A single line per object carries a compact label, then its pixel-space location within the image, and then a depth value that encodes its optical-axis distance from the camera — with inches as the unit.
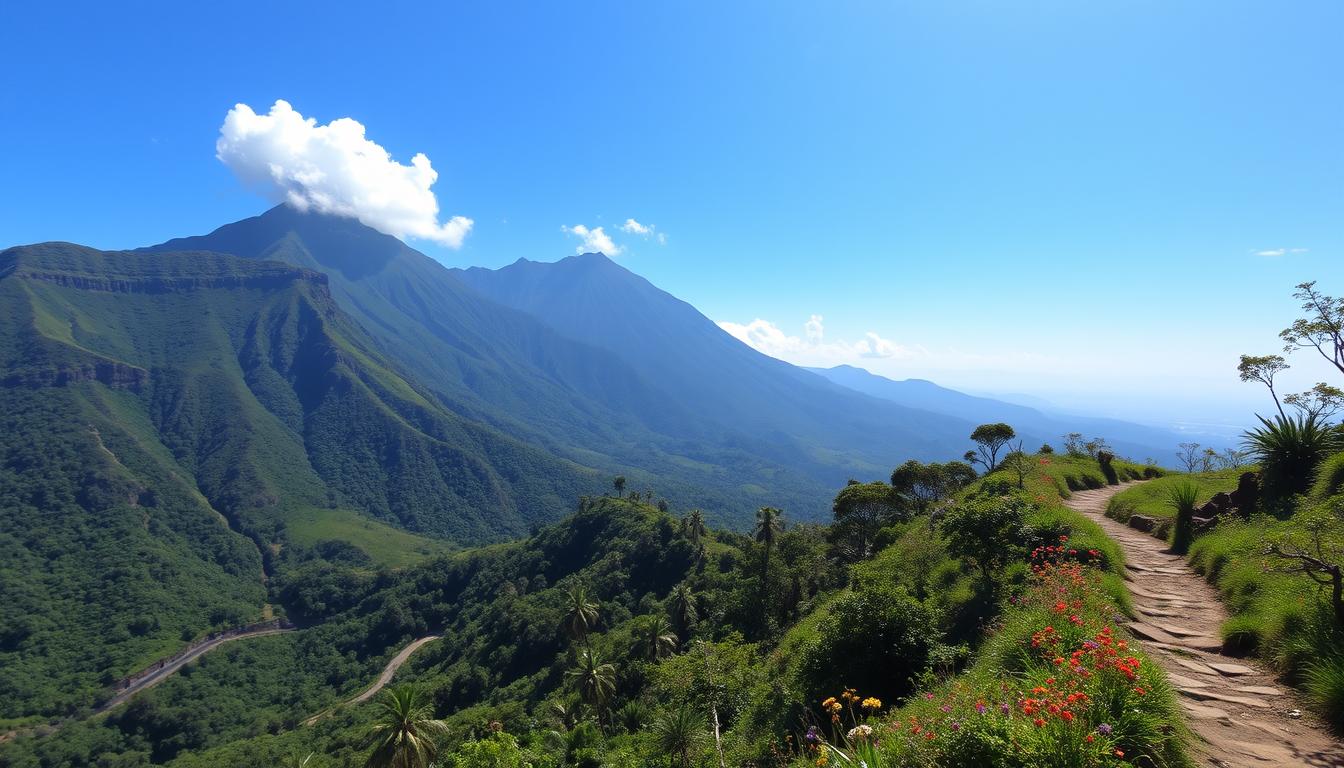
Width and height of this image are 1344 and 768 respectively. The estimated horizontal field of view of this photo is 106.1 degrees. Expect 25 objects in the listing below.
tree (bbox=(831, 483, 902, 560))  1569.9
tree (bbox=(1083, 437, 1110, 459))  1603.1
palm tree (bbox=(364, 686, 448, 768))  940.0
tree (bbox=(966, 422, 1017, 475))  1624.1
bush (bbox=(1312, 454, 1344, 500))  531.2
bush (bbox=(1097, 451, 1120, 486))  1267.2
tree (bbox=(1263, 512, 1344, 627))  299.4
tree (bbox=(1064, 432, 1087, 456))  1590.8
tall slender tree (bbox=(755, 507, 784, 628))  1857.8
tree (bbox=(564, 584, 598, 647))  1638.0
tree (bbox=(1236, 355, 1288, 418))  1020.5
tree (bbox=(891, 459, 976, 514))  1628.9
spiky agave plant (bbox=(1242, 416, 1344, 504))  588.7
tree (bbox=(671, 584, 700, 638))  1994.3
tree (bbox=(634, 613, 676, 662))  1676.9
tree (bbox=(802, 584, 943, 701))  520.7
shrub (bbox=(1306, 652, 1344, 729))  263.7
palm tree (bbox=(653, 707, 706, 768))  690.8
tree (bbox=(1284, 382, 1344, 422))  756.6
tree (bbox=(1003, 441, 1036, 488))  1176.8
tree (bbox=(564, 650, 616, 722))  1336.1
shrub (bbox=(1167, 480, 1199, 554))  613.3
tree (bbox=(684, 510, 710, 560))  3127.5
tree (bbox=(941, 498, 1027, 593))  597.0
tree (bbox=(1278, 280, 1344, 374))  828.2
